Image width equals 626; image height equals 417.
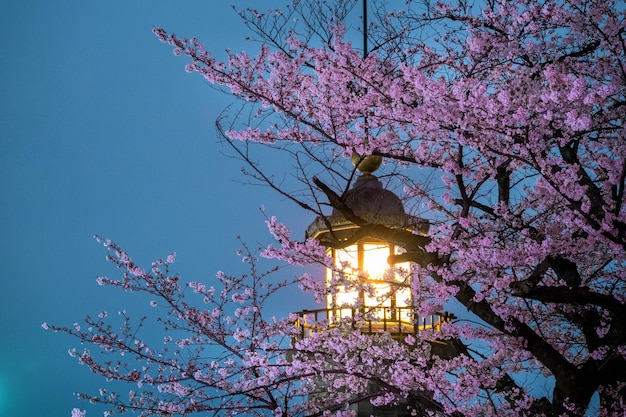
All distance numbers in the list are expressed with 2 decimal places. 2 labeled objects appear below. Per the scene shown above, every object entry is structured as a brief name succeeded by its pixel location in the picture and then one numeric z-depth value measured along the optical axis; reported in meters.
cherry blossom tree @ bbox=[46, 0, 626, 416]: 11.72
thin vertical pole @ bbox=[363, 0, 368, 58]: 16.66
